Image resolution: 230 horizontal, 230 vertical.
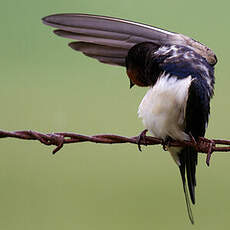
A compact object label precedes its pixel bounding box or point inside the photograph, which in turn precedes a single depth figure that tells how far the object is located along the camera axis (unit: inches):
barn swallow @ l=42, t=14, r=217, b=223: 210.8
